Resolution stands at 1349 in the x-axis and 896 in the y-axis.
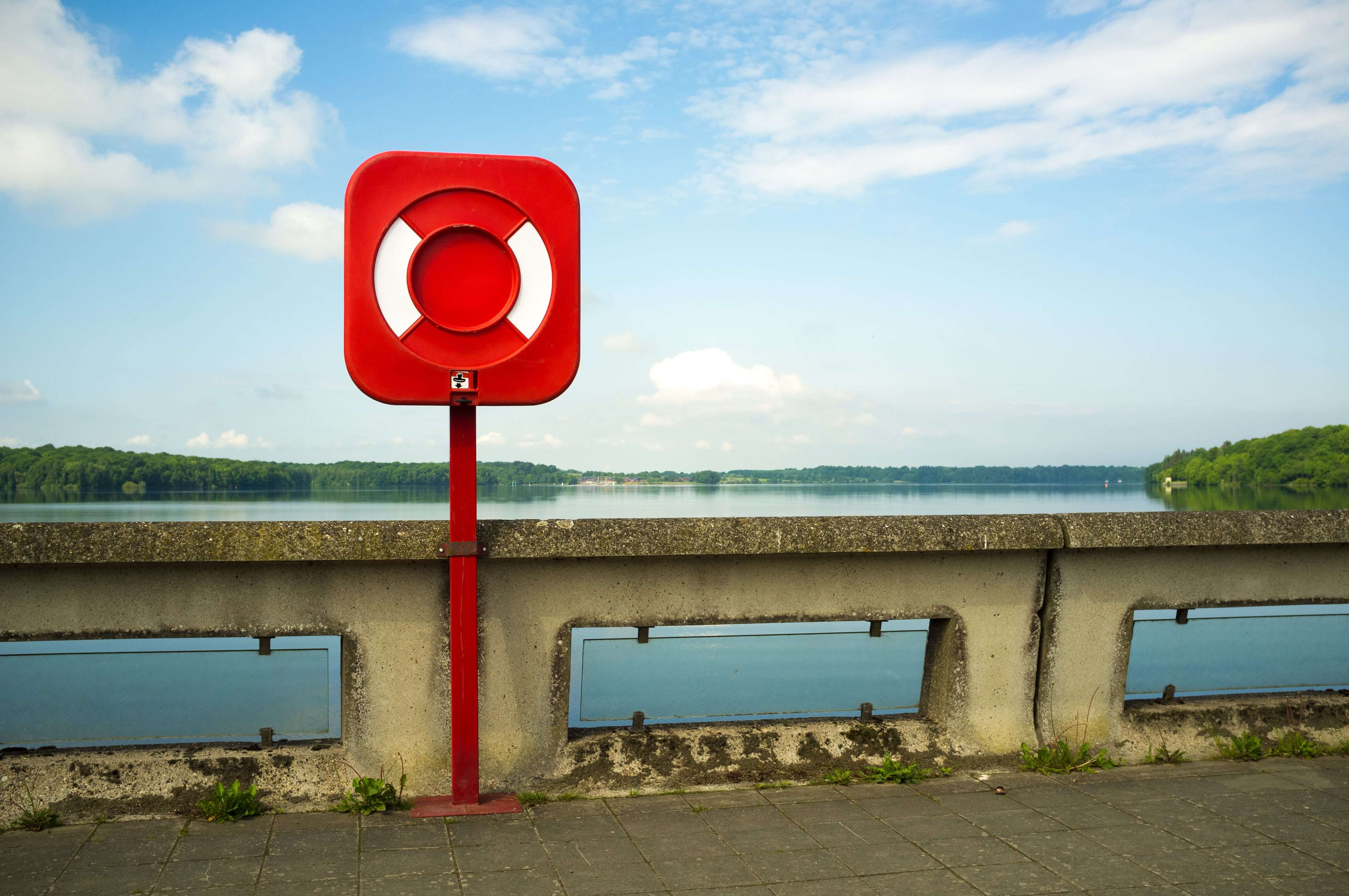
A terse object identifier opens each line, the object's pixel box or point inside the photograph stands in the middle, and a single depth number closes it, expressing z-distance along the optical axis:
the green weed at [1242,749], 4.01
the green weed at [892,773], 3.65
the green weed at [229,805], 3.16
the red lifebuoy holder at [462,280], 3.13
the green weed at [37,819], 3.07
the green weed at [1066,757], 3.81
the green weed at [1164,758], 3.97
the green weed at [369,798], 3.26
